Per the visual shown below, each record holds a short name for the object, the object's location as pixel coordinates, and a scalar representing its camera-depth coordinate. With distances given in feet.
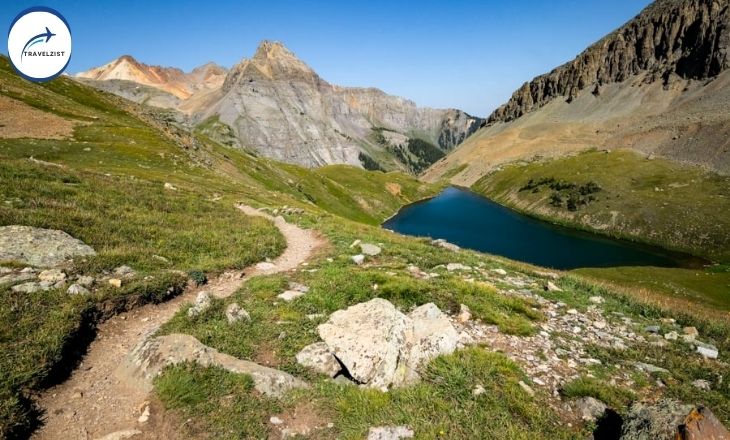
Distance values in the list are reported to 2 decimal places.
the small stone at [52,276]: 42.45
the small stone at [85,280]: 43.86
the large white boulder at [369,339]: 34.45
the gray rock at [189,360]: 32.24
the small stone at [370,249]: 78.07
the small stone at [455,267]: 70.18
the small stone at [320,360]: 35.99
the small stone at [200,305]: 43.76
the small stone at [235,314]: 43.38
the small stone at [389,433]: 28.22
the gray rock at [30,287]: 39.04
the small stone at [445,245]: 98.58
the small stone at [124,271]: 49.26
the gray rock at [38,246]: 47.65
